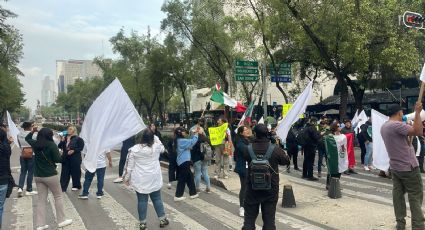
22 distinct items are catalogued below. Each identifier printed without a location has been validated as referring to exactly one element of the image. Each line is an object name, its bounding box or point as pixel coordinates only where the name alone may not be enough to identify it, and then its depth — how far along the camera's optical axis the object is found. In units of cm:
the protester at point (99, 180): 930
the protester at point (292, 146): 1295
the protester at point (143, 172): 636
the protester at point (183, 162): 875
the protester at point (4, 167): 610
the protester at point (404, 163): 539
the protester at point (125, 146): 1138
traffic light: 1322
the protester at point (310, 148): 1096
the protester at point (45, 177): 668
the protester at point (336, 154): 912
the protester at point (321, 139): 1078
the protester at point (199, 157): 936
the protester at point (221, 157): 1143
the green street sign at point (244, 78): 1934
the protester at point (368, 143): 1253
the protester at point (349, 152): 1191
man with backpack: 491
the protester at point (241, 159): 684
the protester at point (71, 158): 980
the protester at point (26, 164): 984
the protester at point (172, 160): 950
